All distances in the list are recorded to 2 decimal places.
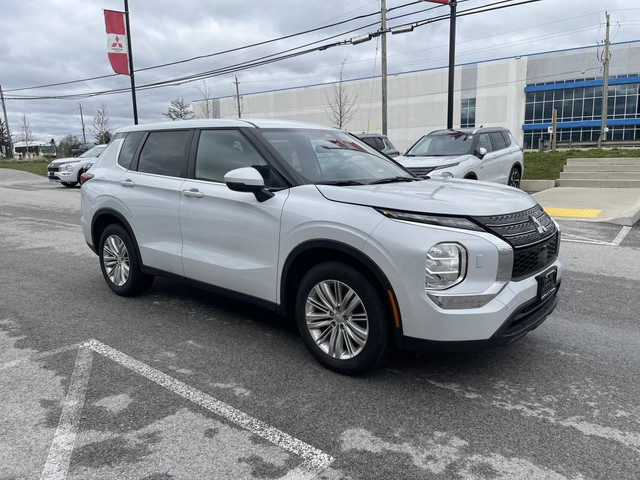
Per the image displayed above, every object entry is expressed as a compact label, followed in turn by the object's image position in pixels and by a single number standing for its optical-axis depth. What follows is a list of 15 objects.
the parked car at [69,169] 21.28
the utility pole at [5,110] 53.53
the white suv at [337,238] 3.20
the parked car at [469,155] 10.50
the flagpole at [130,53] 18.97
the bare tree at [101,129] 68.69
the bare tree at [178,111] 53.31
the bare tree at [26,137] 77.40
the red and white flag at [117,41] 18.67
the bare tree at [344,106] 71.25
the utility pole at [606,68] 48.83
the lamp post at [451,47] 16.08
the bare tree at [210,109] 79.11
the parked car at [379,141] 16.16
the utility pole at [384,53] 20.58
